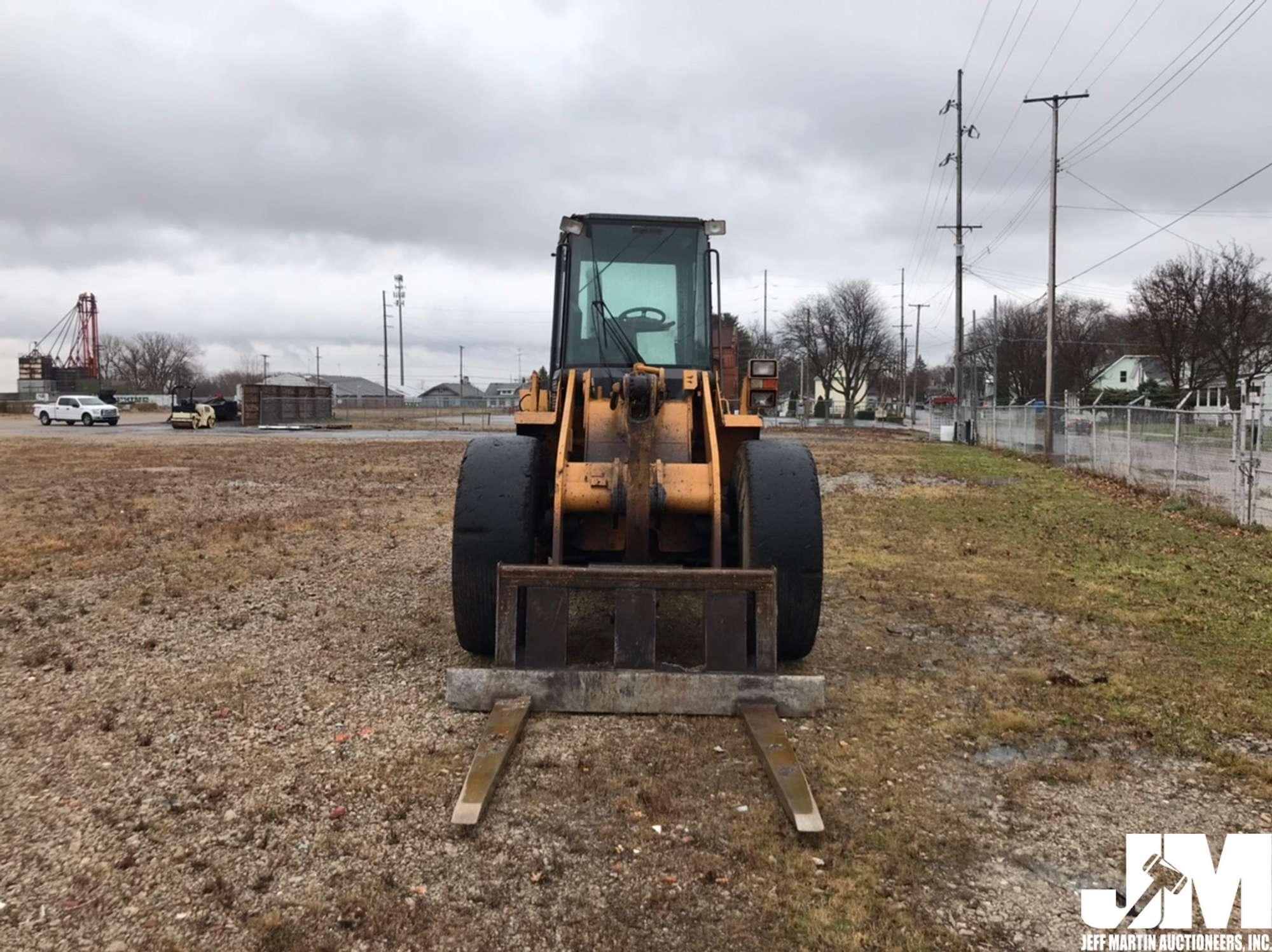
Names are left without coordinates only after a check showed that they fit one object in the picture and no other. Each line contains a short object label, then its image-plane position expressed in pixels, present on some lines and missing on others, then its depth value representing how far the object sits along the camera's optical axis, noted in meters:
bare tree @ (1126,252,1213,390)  38.03
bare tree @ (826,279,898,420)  67.19
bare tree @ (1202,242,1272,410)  35.75
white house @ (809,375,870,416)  72.75
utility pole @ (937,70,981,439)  36.28
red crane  86.94
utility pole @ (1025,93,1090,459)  26.56
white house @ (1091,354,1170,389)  65.12
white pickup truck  44.56
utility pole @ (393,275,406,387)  89.38
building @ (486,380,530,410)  111.82
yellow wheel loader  4.60
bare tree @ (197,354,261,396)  106.59
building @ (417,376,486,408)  106.55
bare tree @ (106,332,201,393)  106.69
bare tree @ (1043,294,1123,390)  58.53
